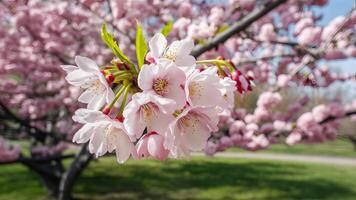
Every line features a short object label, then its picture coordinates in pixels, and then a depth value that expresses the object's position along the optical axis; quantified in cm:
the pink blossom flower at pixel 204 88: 21
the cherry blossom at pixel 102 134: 23
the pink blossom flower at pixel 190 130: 22
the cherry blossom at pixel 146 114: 21
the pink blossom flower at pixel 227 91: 22
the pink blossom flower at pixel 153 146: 22
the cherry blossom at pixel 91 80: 23
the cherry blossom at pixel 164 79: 21
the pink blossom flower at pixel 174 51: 22
